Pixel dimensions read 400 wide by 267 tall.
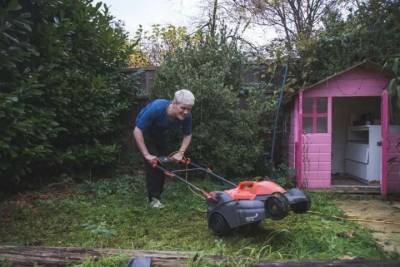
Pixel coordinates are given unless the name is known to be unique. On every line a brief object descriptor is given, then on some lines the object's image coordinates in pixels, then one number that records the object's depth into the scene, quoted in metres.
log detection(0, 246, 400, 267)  2.77
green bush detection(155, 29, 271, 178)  6.12
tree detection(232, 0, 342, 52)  12.59
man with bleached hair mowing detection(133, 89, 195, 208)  4.24
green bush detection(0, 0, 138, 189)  4.36
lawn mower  3.18
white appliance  6.32
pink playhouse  5.88
